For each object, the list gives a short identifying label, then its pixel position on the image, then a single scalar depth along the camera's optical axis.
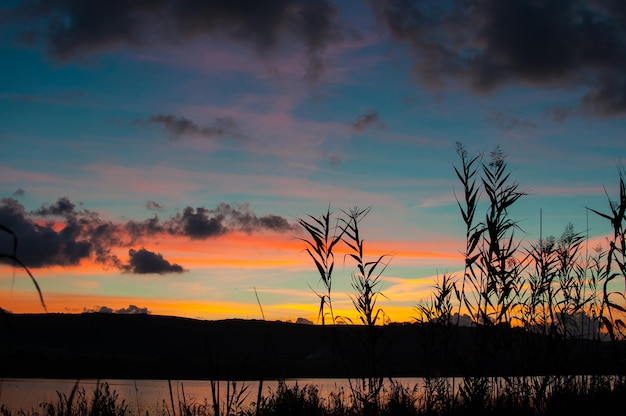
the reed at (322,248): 6.97
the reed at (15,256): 1.86
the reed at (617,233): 6.09
